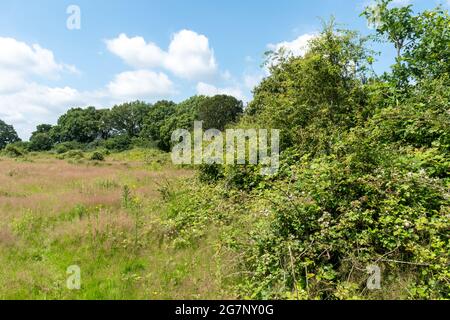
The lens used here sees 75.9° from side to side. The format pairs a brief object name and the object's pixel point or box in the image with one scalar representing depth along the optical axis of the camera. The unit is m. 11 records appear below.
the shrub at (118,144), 46.66
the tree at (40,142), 50.19
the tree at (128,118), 58.91
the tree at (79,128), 56.00
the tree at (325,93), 7.92
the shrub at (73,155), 26.28
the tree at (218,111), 36.06
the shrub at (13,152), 27.95
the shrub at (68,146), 41.52
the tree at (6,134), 60.59
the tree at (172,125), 39.22
